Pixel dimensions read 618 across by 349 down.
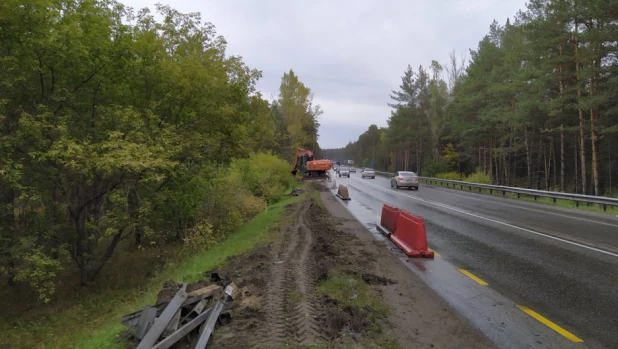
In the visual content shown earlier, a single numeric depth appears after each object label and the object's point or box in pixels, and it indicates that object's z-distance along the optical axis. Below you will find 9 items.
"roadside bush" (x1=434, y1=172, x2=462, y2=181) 42.97
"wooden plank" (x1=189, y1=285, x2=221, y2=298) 5.78
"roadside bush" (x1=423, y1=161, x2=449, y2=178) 51.38
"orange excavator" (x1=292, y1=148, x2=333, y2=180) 37.88
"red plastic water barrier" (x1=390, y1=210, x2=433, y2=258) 9.12
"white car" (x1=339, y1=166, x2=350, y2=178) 57.21
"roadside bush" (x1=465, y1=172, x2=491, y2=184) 35.30
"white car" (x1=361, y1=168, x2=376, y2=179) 55.12
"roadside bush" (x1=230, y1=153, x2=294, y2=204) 24.58
